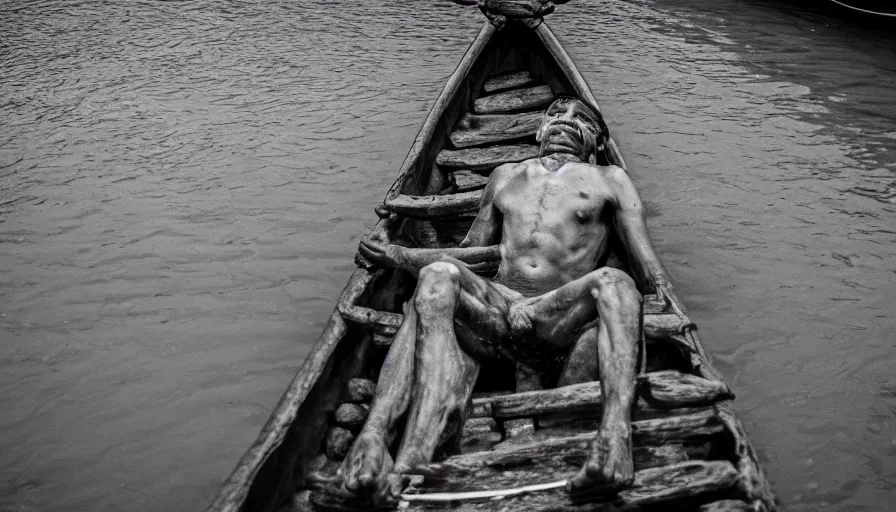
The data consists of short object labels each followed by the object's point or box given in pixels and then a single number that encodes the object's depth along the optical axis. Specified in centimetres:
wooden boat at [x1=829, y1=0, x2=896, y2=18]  995
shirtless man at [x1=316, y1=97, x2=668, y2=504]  247
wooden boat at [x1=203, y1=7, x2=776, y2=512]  238
